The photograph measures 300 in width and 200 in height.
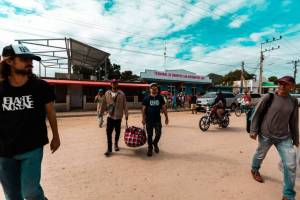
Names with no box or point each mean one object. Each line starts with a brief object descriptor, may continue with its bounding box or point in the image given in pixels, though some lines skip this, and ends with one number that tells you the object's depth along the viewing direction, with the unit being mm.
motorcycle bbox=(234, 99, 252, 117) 16891
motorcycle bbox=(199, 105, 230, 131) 9984
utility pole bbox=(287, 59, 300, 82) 51959
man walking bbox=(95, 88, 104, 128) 10815
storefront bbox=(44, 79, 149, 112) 20281
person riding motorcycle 10312
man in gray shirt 3683
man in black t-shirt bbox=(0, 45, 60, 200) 2215
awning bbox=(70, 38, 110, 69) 17338
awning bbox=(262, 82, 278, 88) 49797
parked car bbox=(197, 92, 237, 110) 19448
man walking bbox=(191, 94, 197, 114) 19516
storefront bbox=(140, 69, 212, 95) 27703
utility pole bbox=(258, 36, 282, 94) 32719
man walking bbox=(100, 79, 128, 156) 6024
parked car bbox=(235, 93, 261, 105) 24500
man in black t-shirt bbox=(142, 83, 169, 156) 6043
